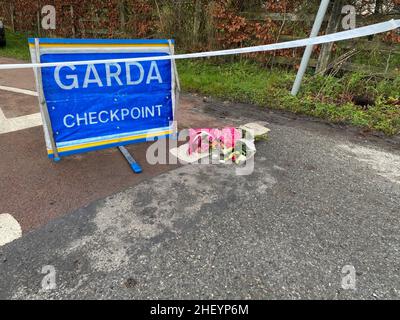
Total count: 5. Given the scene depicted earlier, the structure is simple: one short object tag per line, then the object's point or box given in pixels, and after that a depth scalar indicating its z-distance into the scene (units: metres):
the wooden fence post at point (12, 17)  13.63
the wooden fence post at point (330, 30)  5.62
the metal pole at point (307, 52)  4.74
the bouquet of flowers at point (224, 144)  3.26
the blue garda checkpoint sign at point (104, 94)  2.85
